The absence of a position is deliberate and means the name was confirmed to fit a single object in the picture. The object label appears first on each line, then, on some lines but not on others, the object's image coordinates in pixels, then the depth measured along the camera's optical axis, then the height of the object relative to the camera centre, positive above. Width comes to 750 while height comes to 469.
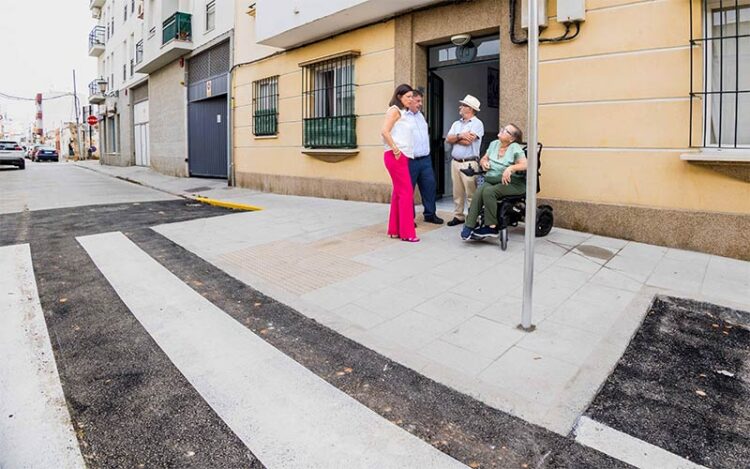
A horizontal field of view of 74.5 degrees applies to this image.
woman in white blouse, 6.04 +0.46
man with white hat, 6.70 +0.67
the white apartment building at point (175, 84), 15.46 +4.32
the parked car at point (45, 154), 43.62 +3.78
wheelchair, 5.58 -0.26
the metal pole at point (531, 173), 3.18 +0.14
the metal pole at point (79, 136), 51.97 +6.62
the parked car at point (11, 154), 25.59 +2.24
